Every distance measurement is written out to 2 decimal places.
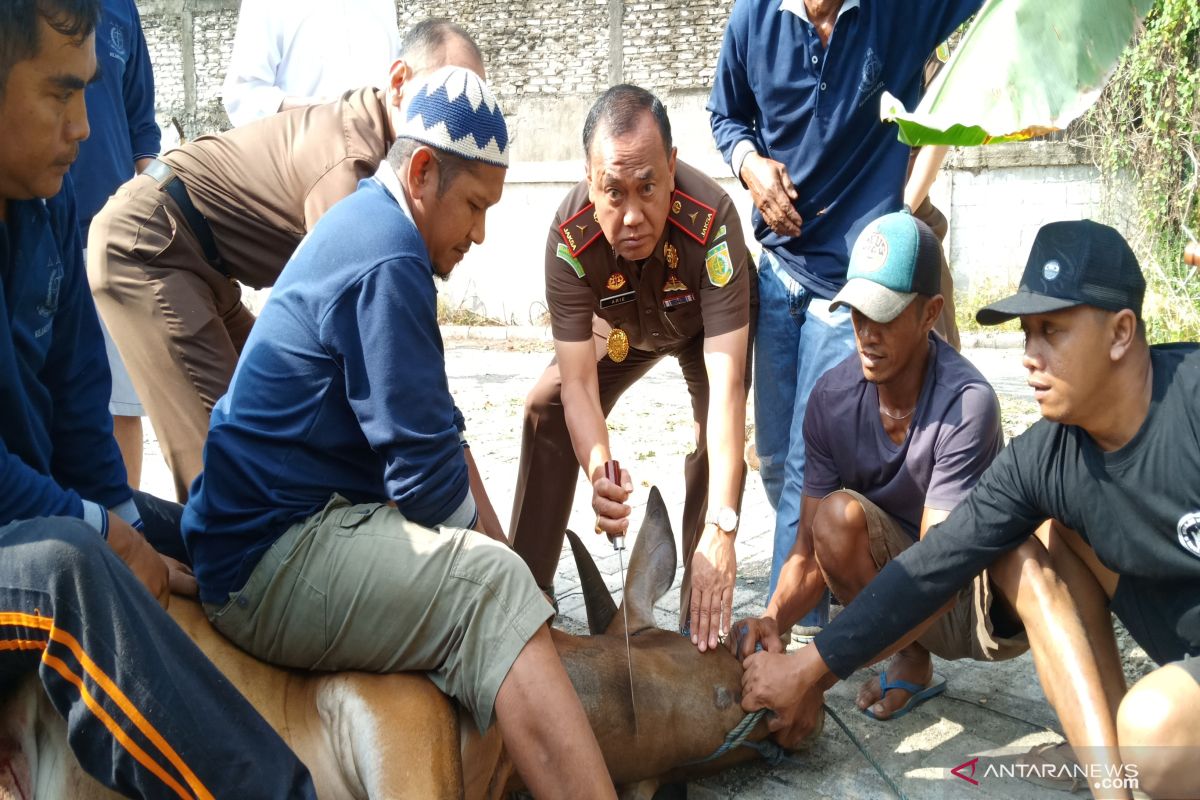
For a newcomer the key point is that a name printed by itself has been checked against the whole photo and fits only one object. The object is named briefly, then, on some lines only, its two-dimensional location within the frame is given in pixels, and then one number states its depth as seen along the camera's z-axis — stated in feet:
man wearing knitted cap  9.42
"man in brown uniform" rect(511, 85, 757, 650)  13.21
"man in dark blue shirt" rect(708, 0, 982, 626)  14.65
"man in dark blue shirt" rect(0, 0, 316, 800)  7.69
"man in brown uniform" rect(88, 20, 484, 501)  13.51
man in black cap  9.36
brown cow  8.41
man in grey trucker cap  12.31
